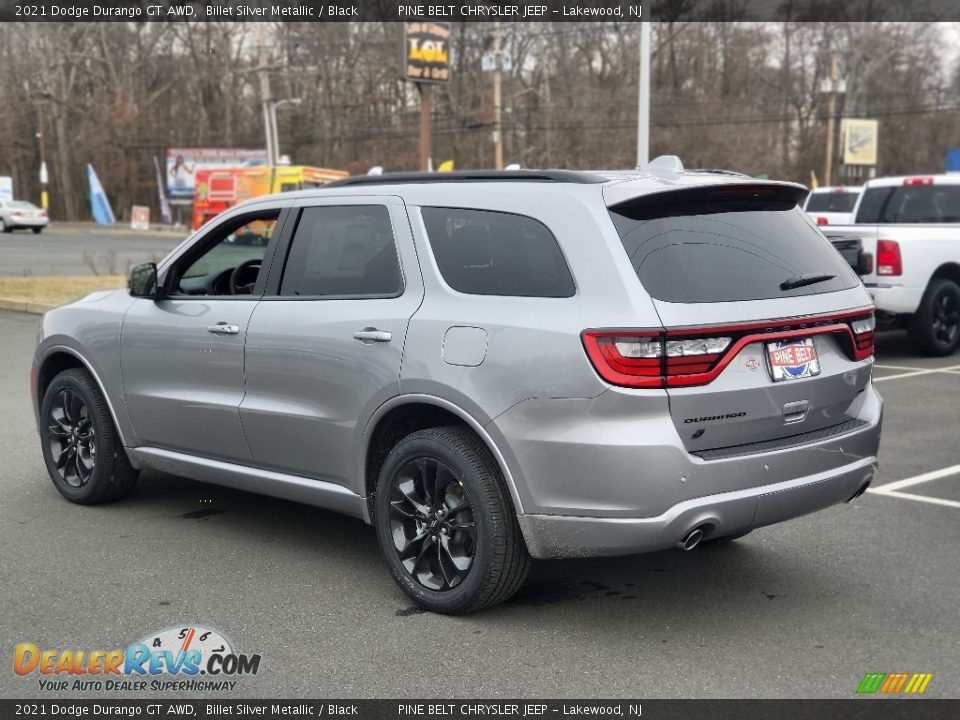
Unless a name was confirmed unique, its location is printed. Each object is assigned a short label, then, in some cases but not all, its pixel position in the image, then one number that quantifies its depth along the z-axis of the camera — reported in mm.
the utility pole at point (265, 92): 41062
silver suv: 4301
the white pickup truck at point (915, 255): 12875
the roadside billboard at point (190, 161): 63156
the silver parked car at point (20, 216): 48844
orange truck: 34031
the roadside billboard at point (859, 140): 60062
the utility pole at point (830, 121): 51844
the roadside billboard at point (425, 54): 41125
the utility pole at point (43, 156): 60388
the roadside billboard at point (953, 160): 49281
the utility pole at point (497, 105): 48781
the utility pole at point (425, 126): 40625
